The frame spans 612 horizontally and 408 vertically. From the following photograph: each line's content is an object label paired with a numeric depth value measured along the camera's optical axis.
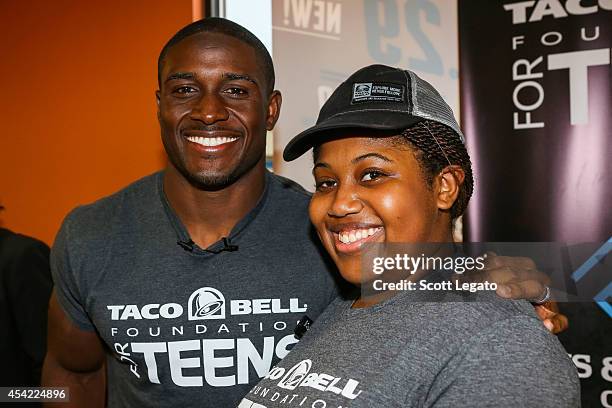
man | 1.65
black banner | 2.33
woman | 0.90
